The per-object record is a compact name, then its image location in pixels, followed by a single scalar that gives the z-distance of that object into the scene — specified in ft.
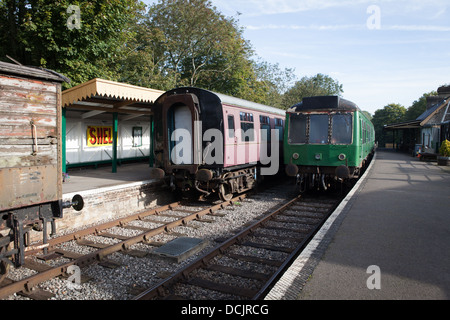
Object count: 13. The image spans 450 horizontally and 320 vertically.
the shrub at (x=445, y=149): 60.63
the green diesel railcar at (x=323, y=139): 32.81
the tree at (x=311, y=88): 145.11
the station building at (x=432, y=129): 77.00
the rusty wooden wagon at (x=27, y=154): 14.55
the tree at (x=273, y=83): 116.30
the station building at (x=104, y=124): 32.65
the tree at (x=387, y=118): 181.06
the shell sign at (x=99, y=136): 44.65
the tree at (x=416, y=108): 160.17
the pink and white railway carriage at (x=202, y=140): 29.96
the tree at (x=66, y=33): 39.32
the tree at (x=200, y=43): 78.59
